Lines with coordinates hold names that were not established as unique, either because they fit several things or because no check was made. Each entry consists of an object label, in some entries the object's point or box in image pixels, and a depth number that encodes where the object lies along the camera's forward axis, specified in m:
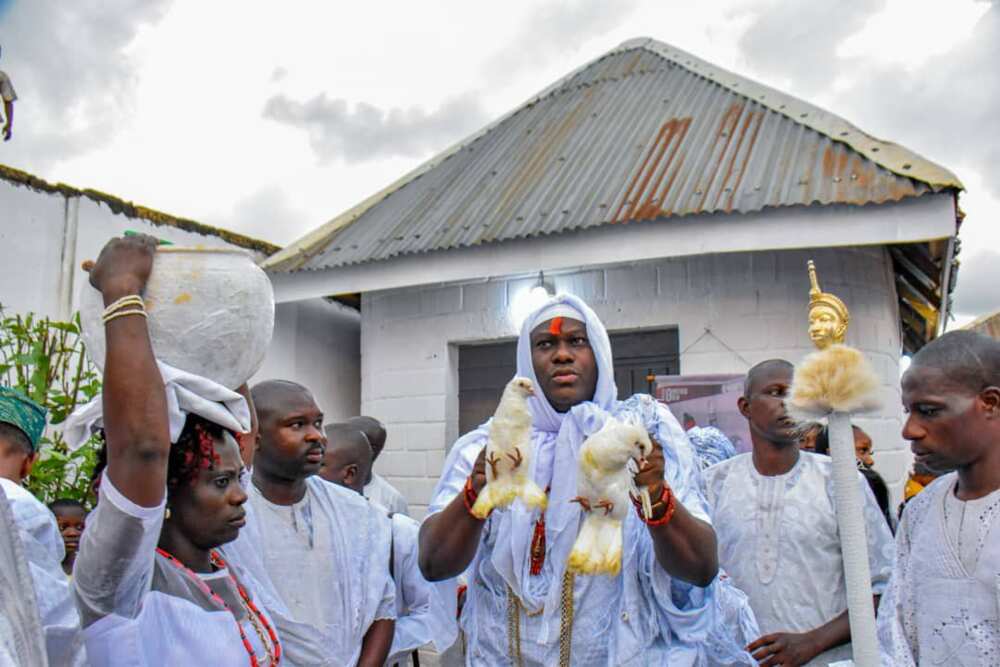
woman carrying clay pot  1.43
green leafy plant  5.19
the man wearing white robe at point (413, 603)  2.75
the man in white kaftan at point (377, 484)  4.91
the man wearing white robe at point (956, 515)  2.05
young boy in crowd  4.03
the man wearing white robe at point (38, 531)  1.38
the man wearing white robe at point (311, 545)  2.51
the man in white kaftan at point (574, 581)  2.28
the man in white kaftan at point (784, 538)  2.79
